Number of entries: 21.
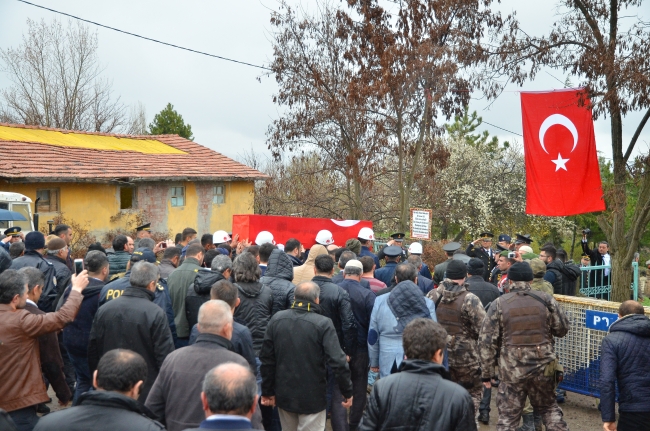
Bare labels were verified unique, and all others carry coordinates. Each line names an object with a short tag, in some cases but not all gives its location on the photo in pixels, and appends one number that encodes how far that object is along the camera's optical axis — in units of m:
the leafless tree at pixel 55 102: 37.50
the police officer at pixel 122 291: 5.79
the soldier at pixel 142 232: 10.45
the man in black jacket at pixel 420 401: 3.51
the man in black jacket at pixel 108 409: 2.92
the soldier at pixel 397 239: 10.91
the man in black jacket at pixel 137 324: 4.95
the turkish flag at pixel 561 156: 11.62
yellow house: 19.09
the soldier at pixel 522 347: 5.93
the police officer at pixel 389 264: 8.28
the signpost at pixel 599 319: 7.31
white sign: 13.91
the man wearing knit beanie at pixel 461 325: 6.43
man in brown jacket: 4.67
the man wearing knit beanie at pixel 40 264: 7.30
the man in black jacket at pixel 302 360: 5.16
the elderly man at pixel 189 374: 3.89
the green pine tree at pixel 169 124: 42.12
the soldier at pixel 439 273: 9.23
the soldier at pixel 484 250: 11.17
